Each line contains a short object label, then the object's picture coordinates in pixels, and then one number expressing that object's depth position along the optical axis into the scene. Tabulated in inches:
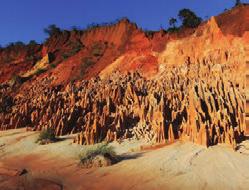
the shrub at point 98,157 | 224.3
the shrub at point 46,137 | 303.6
